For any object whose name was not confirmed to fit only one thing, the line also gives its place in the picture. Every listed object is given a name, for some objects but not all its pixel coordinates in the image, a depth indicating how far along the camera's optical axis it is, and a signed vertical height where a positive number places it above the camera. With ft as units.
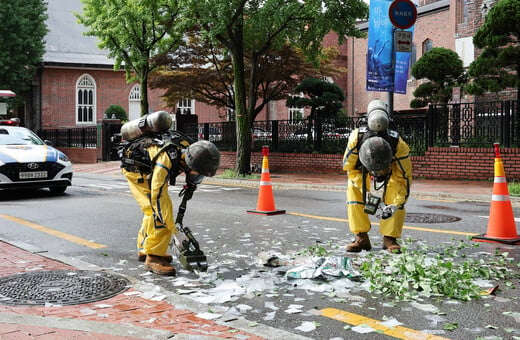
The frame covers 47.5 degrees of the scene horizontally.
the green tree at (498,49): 56.13 +9.42
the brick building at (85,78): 149.89 +18.04
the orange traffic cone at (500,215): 22.70 -2.68
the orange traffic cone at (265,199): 31.71 -2.86
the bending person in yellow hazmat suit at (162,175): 17.26 -0.86
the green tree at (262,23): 59.88 +13.15
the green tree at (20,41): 129.59 +23.93
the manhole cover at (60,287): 15.20 -3.86
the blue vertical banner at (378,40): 68.95 +13.42
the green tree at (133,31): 80.43 +16.58
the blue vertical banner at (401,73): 74.02 +10.20
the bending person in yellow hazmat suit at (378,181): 20.15 -1.33
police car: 39.70 -1.15
